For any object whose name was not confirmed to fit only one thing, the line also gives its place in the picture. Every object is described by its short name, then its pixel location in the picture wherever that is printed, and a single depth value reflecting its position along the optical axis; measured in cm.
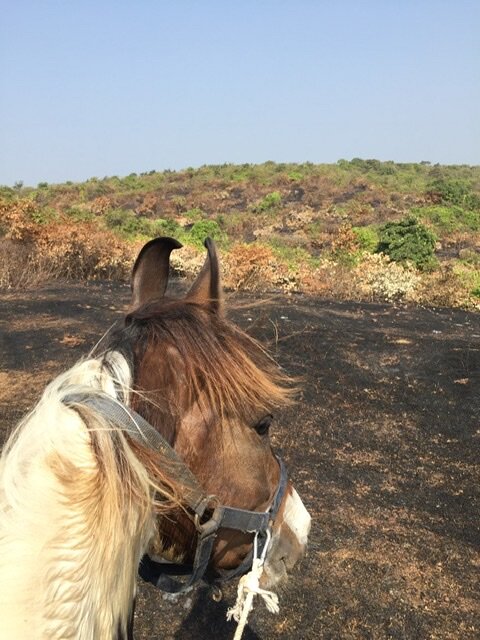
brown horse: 100
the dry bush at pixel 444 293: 1153
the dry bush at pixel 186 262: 1314
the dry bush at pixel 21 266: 1169
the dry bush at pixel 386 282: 1198
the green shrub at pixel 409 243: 1460
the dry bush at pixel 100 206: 3057
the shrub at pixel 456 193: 2762
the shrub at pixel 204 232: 2062
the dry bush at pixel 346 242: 1664
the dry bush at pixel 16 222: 1255
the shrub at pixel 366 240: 1731
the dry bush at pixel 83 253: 1269
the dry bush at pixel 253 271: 1269
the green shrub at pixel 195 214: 2926
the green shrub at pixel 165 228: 2194
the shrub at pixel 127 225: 2125
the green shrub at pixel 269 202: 3044
